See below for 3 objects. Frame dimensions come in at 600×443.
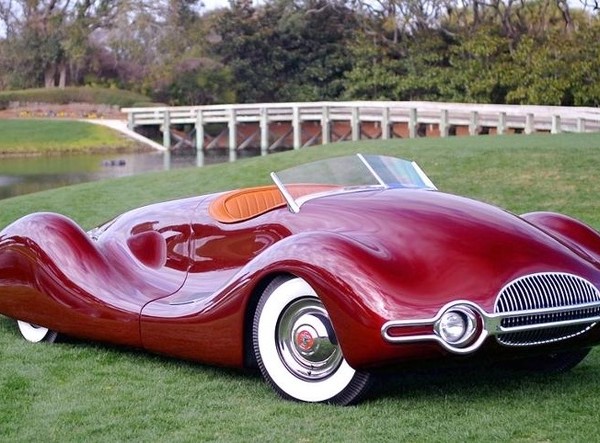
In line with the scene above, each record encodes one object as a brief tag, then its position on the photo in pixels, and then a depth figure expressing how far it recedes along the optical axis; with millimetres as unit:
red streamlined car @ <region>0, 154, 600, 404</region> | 5160
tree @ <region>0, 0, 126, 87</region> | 62031
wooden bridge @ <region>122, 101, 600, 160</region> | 31812
